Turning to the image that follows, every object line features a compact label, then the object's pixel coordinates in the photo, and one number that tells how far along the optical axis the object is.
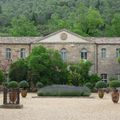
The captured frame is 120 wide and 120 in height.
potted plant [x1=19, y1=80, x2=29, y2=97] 47.64
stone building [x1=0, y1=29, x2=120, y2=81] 57.28
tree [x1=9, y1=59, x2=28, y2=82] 50.62
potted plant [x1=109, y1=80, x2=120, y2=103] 29.92
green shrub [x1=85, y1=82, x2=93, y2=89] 49.71
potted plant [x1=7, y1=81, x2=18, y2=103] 25.39
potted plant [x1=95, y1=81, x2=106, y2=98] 49.19
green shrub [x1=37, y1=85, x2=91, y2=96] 39.91
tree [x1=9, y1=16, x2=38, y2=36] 74.69
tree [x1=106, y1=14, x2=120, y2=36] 74.69
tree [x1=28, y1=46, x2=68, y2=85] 49.53
